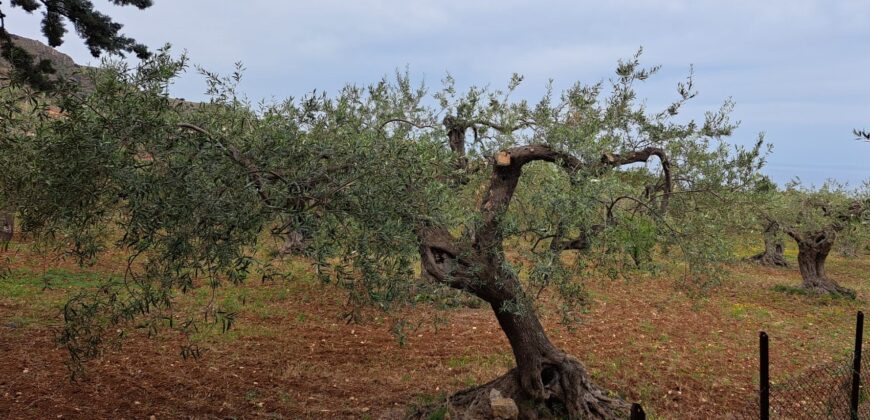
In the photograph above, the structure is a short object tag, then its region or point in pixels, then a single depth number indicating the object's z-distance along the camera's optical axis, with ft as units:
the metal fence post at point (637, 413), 16.25
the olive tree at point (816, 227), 76.13
